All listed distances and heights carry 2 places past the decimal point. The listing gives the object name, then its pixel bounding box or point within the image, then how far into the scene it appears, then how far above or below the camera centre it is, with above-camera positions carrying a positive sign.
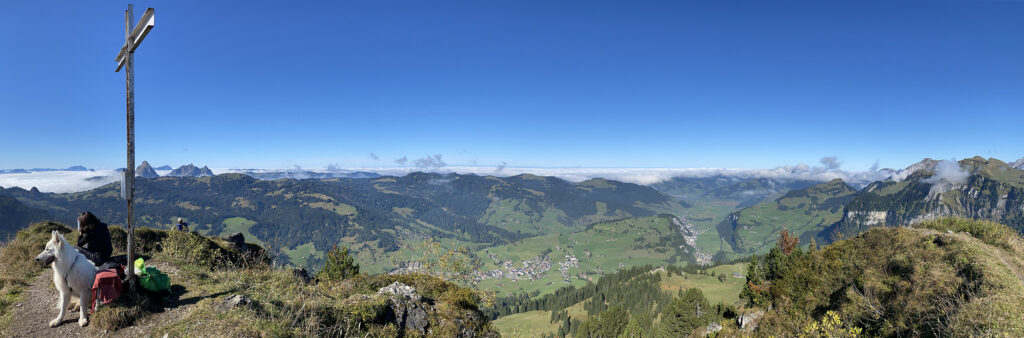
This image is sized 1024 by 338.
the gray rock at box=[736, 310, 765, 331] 45.91 -21.68
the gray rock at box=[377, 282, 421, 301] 18.38 -6.88
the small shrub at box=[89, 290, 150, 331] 8.47 -3.63
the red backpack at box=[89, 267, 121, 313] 8.70 -2.96
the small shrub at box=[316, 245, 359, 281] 34.58 -9.96
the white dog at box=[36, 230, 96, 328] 8.27 -2.46
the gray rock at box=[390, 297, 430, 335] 16.33 -7.23
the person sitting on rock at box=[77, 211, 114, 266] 10.58 -2.11
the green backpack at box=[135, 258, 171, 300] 10.06 -3.22
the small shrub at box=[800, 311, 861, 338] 14.03 -7.38
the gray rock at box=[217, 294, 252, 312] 9.98 -3.94
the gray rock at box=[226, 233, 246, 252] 32.92 -6.79
